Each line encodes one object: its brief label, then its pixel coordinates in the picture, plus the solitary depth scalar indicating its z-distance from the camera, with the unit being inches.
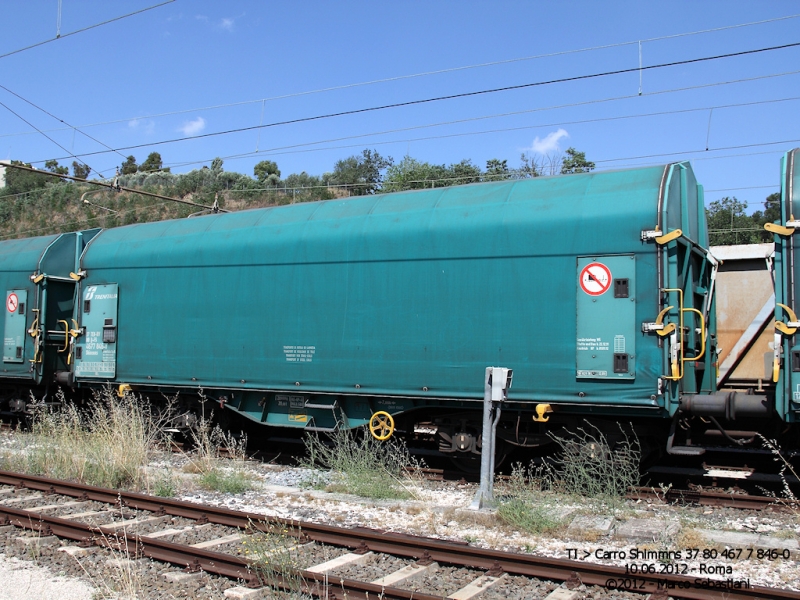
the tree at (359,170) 2603.3
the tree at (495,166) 1734.3
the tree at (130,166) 3144.7
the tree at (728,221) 1214.3
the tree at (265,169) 3058.6
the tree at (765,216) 1215.6
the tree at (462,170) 1814.0
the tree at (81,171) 2803.2
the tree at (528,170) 1346.2
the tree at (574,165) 1379.4
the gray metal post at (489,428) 295.4
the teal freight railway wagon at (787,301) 283.3
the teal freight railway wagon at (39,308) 521.3
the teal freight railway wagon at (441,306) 309.6
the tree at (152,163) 3069.6
